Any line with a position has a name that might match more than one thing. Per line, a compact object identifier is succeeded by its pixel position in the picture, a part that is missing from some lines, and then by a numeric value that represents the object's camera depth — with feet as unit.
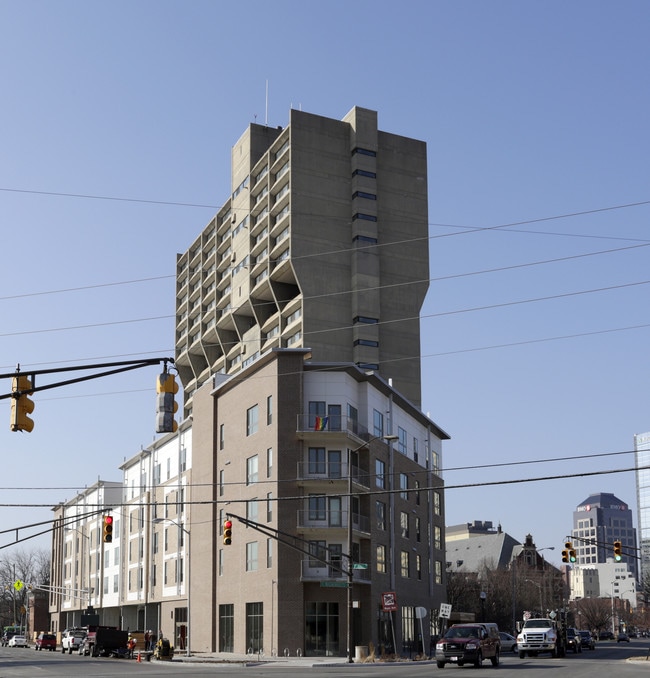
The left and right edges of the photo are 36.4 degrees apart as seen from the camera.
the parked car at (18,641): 369.14
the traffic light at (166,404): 69.00
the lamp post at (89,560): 362.33
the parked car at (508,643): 245.45
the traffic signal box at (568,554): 191.62
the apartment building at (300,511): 204.03
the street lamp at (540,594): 474.08
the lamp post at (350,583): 172.96
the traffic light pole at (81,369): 67.05
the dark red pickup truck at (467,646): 139.44
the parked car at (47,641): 314.55
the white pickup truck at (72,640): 277.44
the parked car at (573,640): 216.74
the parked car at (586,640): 248.69
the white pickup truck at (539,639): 180.14
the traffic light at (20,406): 66.95
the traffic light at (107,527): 159.34
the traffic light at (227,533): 149.67
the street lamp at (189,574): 211.57
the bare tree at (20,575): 612.70
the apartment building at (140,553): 276.62
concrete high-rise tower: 309.42
